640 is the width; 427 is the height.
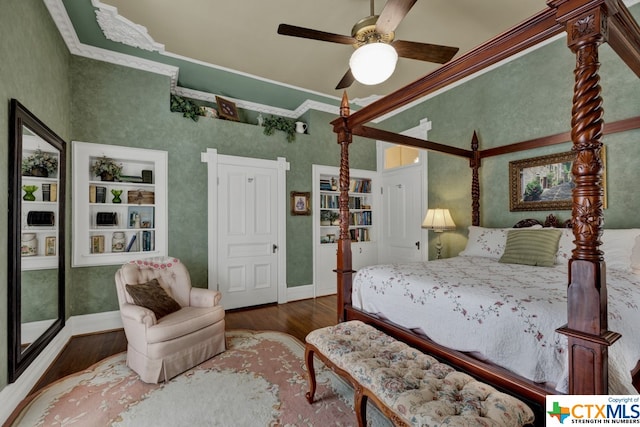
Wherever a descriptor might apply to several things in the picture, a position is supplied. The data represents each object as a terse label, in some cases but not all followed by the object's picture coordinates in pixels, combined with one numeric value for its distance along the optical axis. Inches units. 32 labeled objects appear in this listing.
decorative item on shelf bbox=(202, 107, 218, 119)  153.7
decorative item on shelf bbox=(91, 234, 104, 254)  127.3
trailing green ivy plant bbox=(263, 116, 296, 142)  163.9
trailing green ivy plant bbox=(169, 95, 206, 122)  143.0
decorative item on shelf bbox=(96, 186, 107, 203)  128.3
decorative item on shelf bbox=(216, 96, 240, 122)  157.6
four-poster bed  43.6
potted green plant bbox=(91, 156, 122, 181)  128.2
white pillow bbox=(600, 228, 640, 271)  85.8
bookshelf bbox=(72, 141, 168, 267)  123.0
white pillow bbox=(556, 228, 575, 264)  96.3
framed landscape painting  114.4
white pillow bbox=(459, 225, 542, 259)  116.4
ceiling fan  77.1
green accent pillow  96.3
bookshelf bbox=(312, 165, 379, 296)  179.0
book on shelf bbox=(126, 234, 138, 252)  134.2
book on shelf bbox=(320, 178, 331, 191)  184.3
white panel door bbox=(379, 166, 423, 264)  173.0
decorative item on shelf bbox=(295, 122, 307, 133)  178.1
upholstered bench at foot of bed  43.8
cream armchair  84.5
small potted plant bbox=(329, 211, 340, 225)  189.3
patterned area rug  69.2
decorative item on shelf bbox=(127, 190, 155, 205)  136.6
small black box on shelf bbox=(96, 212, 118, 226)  129.0
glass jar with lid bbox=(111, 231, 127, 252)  132.3
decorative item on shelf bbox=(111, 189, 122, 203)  132.2
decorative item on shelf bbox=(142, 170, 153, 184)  136.3
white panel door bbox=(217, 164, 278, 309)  151.1
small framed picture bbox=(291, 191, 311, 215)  170.6
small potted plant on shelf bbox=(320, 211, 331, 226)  185.9
